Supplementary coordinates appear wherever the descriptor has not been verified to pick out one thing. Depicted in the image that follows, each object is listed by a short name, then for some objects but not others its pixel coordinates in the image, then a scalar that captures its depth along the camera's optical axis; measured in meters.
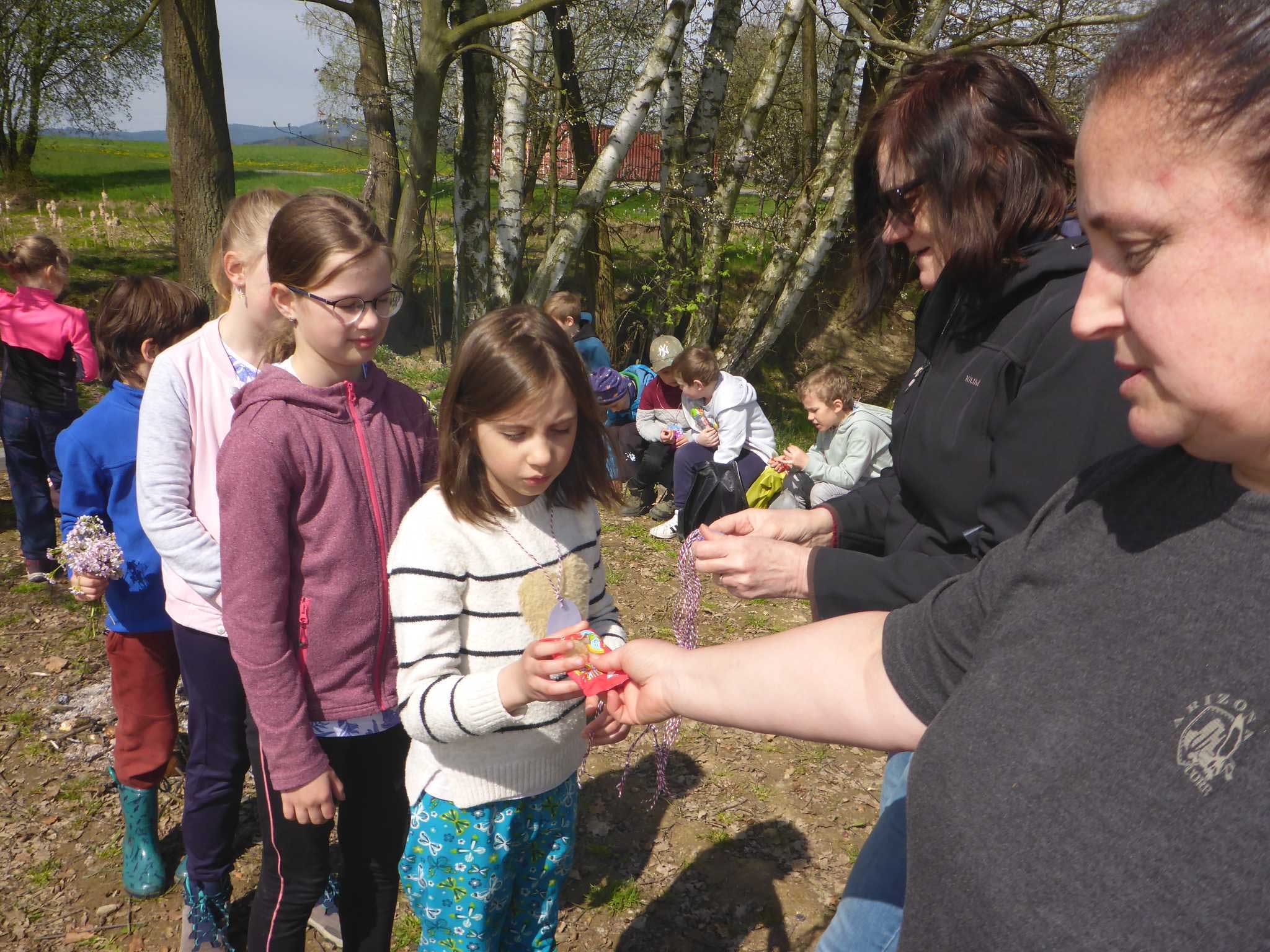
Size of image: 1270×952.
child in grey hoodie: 6.63
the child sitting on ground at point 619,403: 8.51
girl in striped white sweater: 2.03
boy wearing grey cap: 8.08
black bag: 4.96
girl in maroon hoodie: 2.12
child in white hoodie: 7.45
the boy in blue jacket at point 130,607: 3.08
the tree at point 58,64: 20.52
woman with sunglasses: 1.66
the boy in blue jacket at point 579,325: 8.25
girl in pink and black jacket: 5.98
